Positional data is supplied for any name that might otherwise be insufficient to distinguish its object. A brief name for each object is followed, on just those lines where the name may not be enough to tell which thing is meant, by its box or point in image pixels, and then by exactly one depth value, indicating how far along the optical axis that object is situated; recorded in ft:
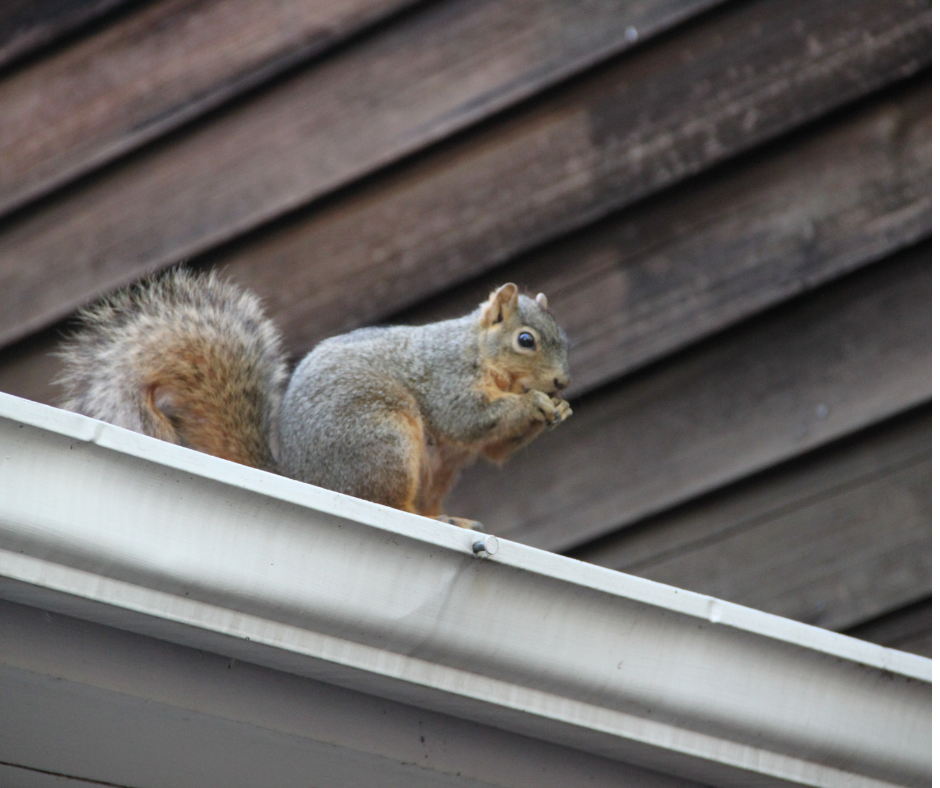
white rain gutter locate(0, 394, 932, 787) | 23.88
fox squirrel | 24.49
